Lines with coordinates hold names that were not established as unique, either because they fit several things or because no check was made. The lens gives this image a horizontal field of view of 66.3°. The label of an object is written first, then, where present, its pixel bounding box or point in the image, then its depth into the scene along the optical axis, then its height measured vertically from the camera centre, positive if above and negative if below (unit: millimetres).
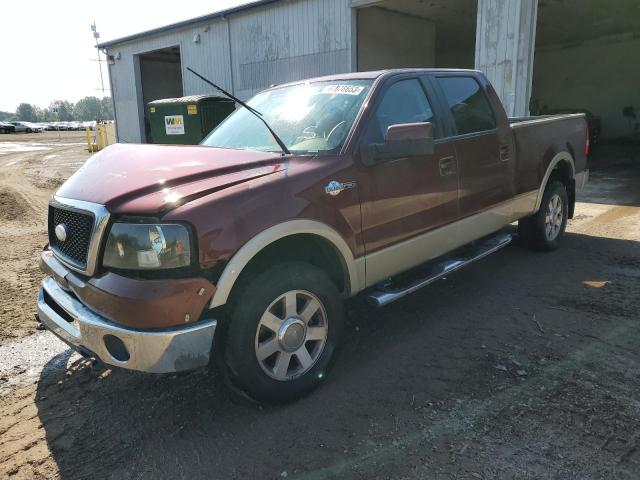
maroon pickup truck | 2441 -596
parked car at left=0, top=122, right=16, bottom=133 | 52688 +118
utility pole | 41191 +7655
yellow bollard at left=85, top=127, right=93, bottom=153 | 23847 -848
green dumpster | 10898 +169
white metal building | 9797 +2232
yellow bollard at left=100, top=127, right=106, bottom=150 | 23131 -540
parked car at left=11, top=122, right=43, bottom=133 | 56938 +110
